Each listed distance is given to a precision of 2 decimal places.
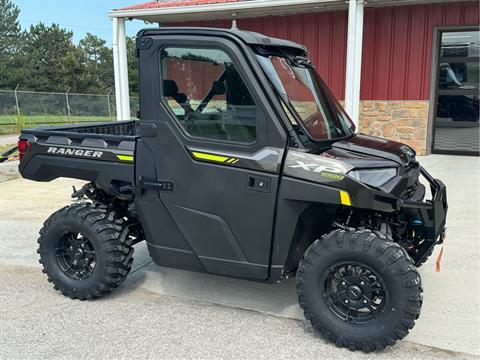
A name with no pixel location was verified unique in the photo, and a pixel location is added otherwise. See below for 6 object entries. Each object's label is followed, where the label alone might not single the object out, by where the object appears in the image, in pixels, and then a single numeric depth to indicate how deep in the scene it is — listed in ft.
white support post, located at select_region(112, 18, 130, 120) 38.32
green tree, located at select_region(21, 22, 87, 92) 157.58
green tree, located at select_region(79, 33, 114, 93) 169.68
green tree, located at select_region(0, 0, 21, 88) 164.78
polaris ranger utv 9.80
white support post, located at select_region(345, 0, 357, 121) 31.12
